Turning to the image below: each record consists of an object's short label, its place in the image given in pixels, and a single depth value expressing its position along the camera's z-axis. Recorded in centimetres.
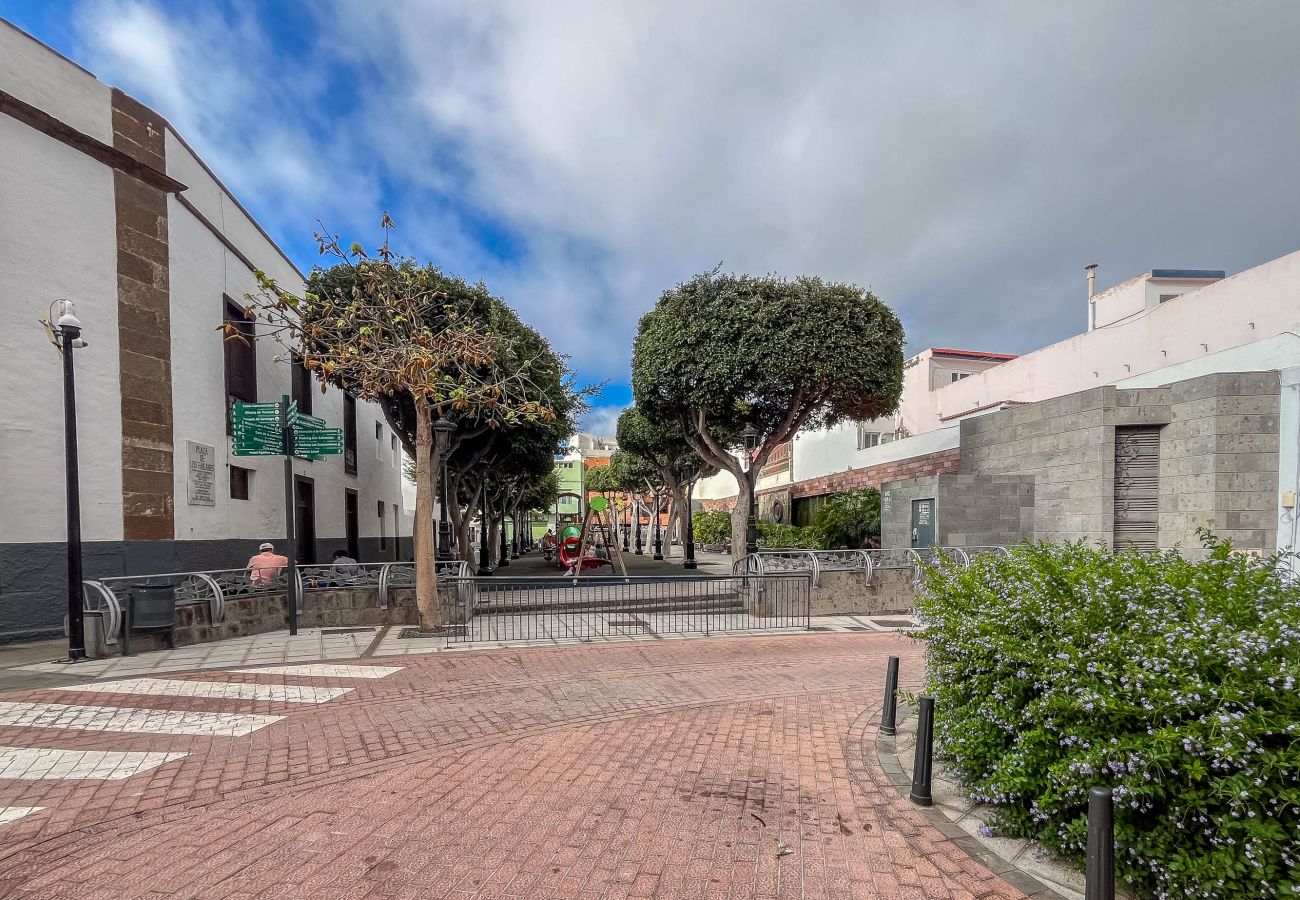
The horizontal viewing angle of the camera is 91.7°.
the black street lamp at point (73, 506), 822
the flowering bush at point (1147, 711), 254
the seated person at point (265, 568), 1098
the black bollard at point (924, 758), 425
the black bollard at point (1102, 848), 254
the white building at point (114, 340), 1004
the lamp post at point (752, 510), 1448
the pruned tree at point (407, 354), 984
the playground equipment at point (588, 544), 1833
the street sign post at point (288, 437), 1048
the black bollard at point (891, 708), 554
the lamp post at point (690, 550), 2317
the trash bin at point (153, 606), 883
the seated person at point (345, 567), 1171
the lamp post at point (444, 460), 1405
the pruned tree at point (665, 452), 2698
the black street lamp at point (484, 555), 2319
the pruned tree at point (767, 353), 1605
